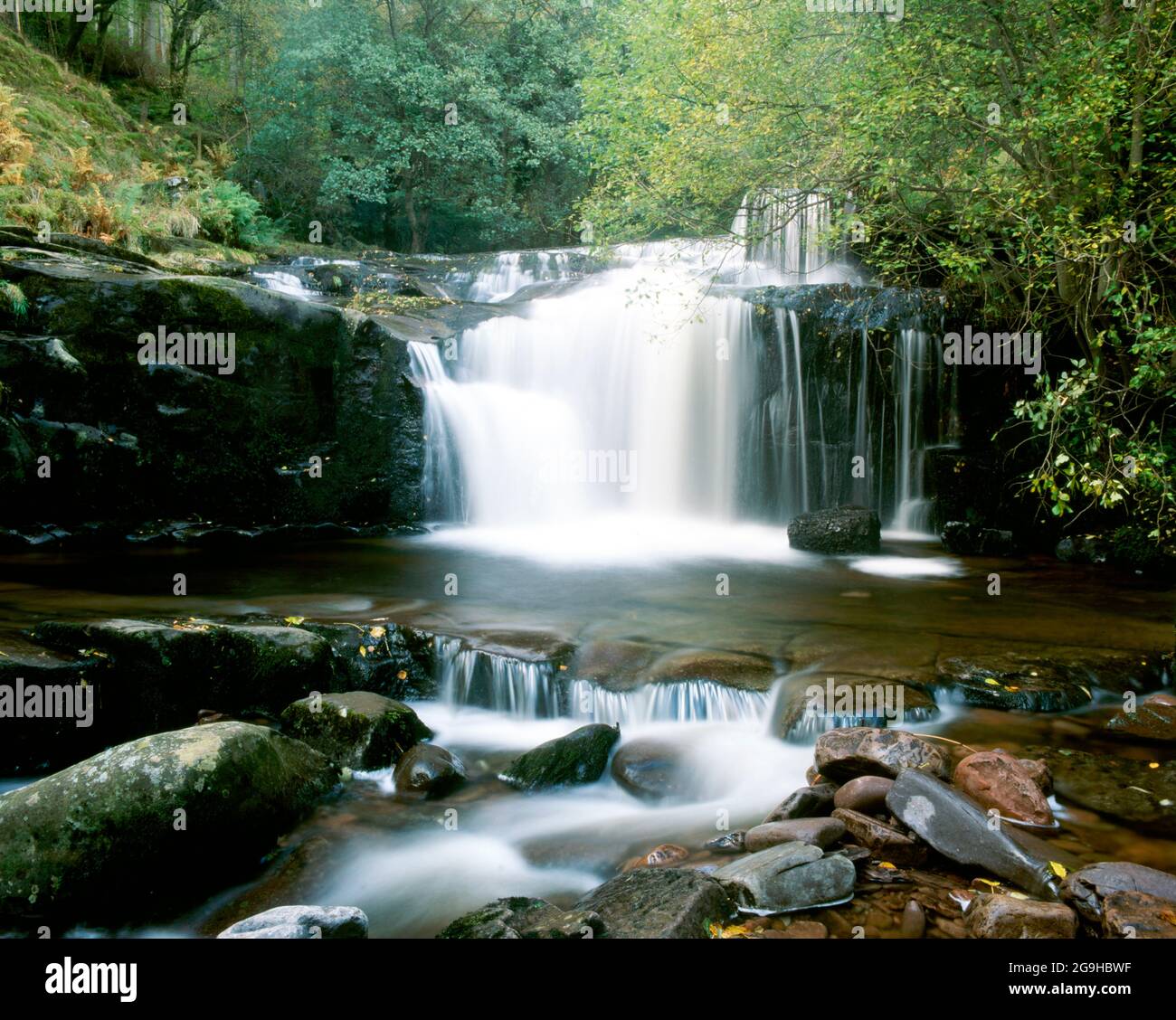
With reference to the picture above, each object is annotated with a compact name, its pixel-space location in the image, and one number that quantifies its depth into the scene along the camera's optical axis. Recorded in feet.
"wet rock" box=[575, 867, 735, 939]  11.28
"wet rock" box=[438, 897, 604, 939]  11.42
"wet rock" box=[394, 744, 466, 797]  17.65
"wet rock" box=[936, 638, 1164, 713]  20.42
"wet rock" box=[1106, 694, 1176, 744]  19.01
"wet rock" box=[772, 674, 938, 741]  19.33
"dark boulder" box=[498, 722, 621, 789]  17.98
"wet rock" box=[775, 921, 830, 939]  11.74
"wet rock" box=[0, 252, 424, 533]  35.14
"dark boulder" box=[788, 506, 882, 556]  36.76
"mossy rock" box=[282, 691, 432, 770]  18.35
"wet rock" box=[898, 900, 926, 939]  11.91
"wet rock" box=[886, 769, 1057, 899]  12.91
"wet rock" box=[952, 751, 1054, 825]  15.16
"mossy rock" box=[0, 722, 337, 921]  13.29
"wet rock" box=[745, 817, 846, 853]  14.07
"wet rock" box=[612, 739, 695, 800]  17.63
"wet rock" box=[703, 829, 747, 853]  15.01
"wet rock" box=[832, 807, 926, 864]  13.65
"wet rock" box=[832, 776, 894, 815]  15.06
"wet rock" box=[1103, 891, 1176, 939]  11.14
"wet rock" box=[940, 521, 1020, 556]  38.29
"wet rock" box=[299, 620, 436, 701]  22.15
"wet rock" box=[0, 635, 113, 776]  17.66
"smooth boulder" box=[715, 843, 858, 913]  12.33
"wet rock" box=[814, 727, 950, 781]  16.29
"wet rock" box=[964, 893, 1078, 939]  11.37
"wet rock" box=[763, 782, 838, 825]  15.58
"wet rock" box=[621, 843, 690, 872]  14.82
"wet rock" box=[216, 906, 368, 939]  11.51
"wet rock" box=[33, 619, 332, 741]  19.51
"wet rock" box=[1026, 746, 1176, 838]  15.35
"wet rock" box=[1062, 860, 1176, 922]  11.95
